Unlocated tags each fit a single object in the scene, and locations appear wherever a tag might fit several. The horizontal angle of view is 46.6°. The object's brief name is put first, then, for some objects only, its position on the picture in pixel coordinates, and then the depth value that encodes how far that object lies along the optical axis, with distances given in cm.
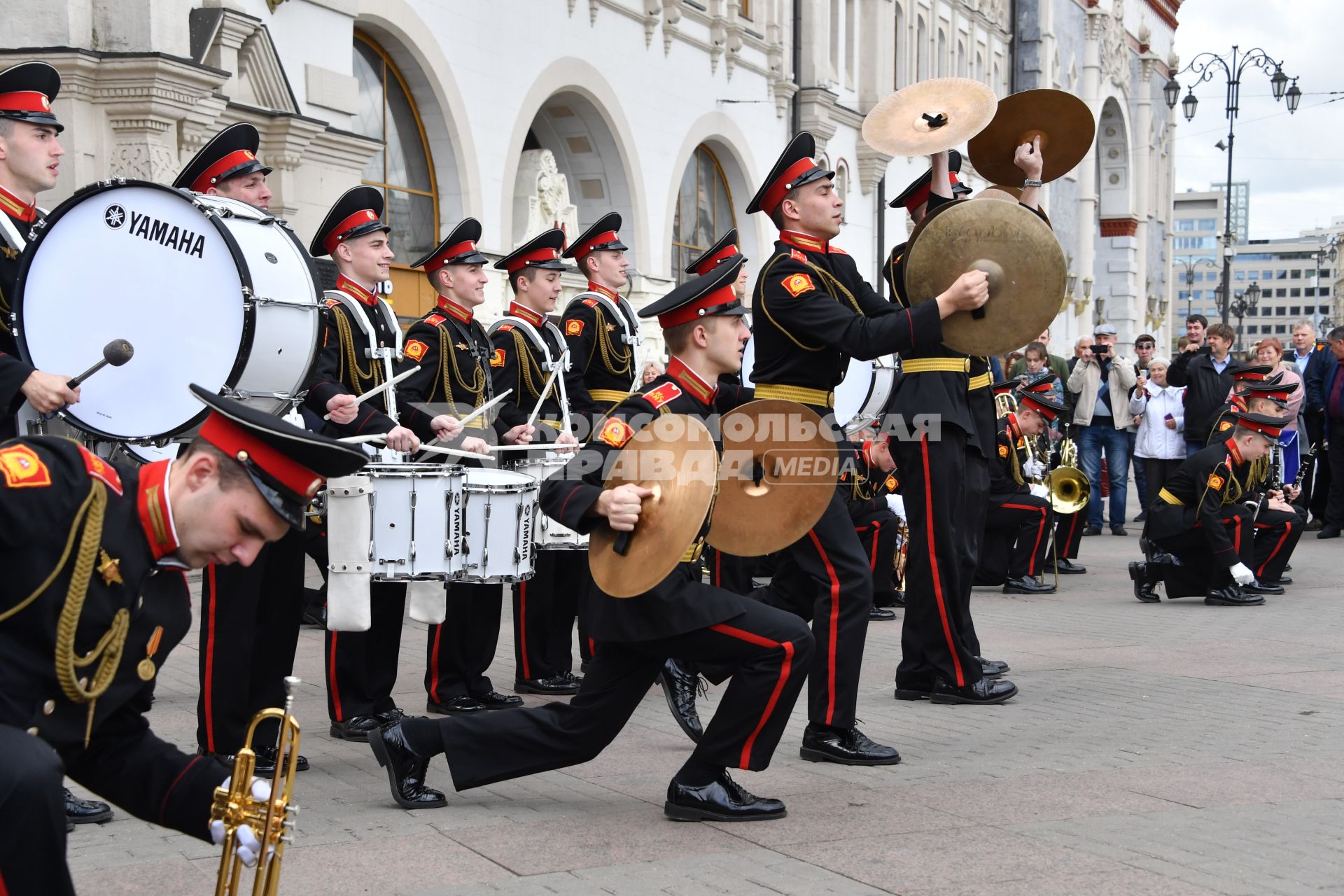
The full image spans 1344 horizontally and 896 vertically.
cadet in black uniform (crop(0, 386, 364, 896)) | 272
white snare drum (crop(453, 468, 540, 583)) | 595
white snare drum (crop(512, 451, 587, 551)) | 688
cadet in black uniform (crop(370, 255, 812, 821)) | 476
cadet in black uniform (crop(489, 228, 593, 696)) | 732
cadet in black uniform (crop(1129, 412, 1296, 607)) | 1057
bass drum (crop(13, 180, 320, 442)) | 474
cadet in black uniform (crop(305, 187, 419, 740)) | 608
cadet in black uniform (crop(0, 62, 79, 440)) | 488
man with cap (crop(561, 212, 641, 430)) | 805
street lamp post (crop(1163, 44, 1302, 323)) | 2847
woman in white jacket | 1598
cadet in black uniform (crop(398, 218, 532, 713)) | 667
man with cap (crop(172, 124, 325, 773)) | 535
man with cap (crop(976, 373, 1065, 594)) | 1139
